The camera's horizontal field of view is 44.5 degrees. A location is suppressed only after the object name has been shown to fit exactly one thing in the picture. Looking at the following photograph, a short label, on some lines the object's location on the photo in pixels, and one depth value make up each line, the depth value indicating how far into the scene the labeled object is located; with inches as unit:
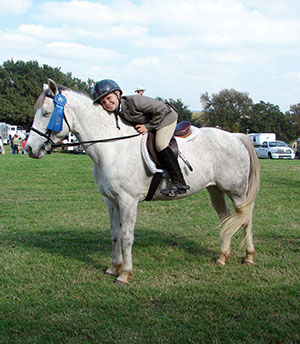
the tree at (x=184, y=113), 2536.9
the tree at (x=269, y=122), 2731.3
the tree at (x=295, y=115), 2871.6
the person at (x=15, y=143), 1366.9
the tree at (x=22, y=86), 2765.7
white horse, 190.7
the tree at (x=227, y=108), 2719.0
